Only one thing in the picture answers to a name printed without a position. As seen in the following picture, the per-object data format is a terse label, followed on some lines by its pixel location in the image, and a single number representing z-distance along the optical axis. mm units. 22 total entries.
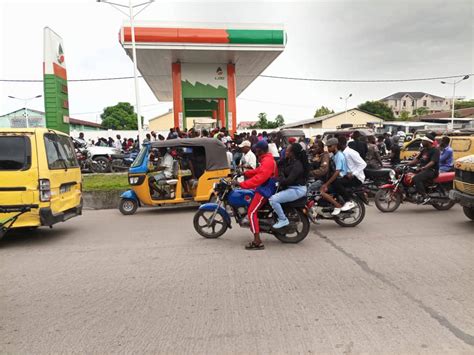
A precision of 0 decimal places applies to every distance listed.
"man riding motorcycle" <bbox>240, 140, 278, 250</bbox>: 5613
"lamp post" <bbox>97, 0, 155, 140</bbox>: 16406
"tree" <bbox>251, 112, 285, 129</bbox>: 70812
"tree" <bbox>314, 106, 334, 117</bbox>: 84750
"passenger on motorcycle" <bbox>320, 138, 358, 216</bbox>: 7109
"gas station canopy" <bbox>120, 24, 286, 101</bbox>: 17641
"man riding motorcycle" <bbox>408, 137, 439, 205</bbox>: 8461
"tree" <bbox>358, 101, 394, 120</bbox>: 72438
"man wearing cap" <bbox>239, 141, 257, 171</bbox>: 9788
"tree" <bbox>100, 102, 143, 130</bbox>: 78138
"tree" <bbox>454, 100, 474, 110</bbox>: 84838
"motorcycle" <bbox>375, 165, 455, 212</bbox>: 8641
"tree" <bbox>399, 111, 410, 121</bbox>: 72638
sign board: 15188
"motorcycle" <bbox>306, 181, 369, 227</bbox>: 7176
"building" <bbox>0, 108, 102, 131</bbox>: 48981
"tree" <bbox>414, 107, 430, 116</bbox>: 82656
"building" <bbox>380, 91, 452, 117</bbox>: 104688
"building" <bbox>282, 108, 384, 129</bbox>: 58069
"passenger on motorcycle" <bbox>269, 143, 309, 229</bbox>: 5781
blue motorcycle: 5965
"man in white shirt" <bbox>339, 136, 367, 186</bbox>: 7391
